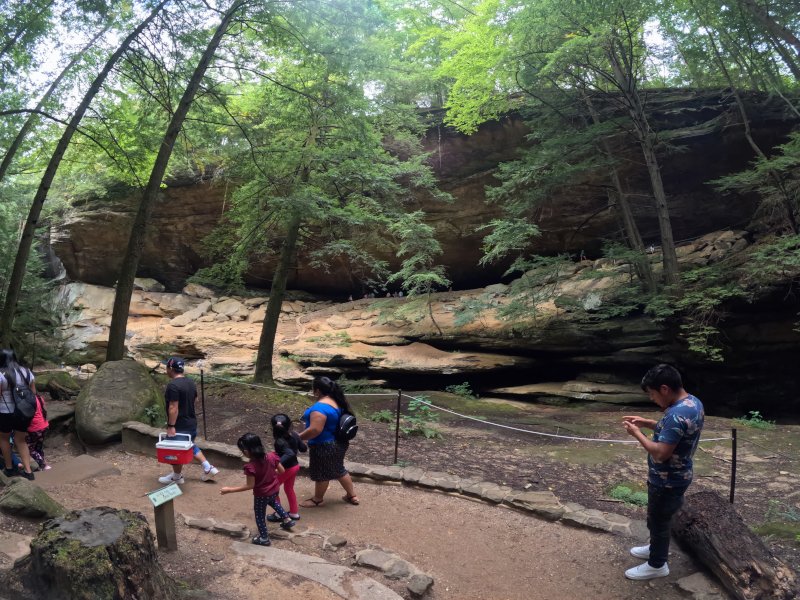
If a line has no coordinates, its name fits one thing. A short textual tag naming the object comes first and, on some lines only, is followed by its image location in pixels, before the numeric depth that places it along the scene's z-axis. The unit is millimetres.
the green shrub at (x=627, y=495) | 5465
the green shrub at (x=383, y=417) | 9492
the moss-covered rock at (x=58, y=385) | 9078
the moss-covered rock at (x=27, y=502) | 3860
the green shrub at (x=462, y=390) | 13552
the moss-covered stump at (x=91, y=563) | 2373
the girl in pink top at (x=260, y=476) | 3961
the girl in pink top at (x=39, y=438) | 5566
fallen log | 3217
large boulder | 7137
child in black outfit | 4277
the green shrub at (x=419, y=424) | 8344
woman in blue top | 4703
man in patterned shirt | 3340
